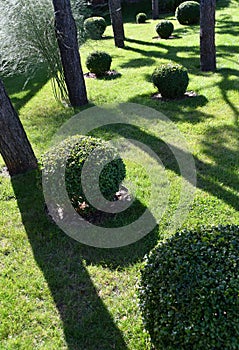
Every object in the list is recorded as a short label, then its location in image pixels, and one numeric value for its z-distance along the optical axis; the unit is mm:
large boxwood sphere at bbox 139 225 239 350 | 1931
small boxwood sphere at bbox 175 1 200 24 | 13637
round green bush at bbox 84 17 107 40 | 11359
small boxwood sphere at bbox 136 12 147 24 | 15833
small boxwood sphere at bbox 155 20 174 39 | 11938
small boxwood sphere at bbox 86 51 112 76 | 8641
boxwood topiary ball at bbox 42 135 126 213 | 3689
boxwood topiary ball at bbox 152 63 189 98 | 6621
